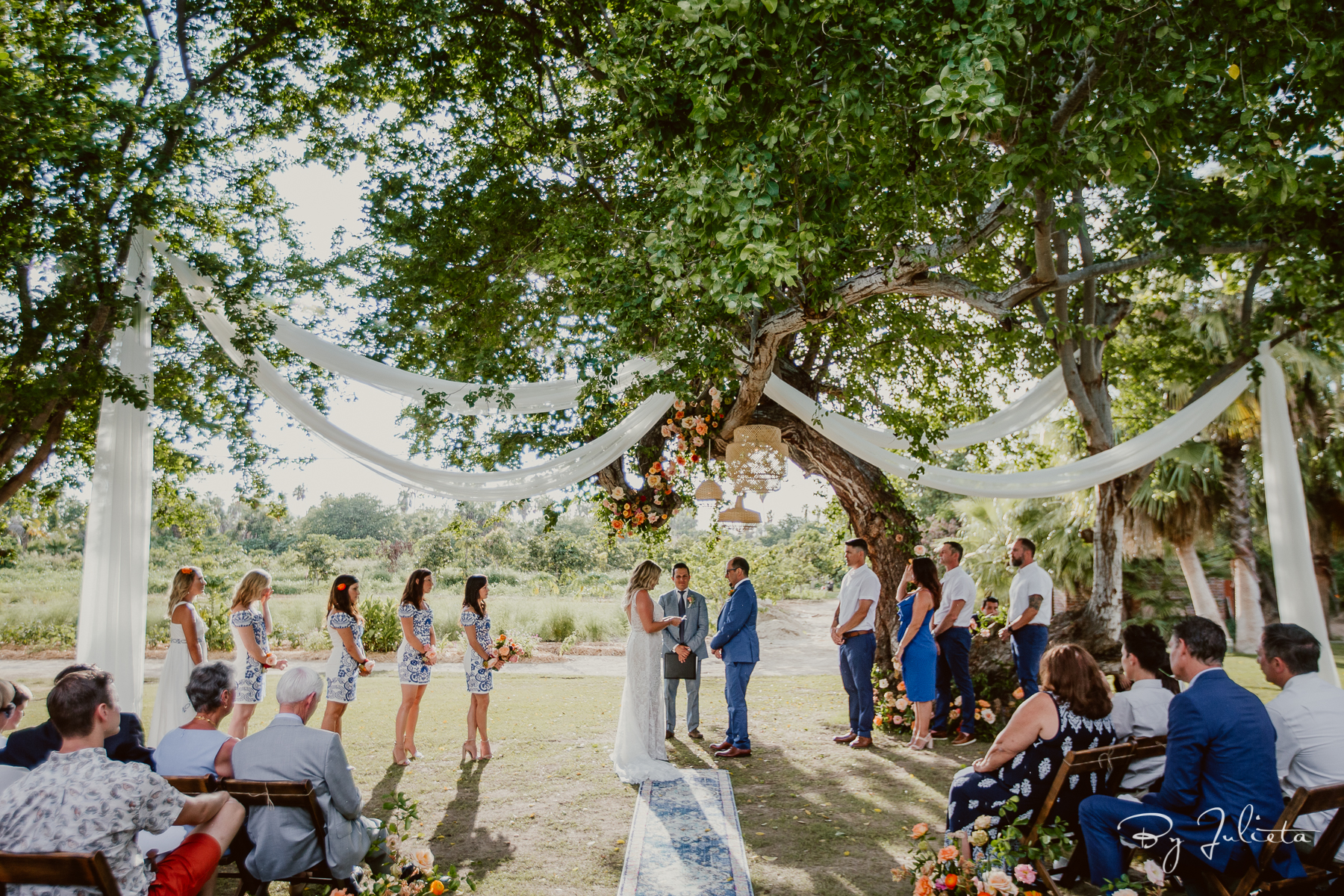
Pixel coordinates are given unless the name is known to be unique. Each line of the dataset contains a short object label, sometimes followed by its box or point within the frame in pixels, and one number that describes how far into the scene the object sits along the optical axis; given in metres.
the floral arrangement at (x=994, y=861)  3.46
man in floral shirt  2.60
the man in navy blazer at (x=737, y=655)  6.91
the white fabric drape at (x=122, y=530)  5.18
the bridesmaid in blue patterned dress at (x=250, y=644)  6.17
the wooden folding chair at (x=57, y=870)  2.46
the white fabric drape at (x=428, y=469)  5.82
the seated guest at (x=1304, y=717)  3.33
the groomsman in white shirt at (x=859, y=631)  7.18
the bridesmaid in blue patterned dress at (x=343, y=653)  6.16
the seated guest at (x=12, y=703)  3.91
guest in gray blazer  3.38
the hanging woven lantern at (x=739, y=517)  7.11
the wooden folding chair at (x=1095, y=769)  3.53
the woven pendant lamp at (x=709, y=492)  7.24
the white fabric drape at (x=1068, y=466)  6.57
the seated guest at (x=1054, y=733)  3.68
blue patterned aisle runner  4.22
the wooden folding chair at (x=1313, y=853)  2.93
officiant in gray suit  7.23
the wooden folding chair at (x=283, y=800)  3.28
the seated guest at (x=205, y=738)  3.42
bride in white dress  6.22
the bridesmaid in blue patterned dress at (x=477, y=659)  6.57
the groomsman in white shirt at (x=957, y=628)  7.40
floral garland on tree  7.58
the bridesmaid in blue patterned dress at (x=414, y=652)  6.38
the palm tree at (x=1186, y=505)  13.49
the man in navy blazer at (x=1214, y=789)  3.17
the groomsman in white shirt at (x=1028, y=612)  7.08
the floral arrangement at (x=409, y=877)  3.64
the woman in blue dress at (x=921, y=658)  7.10
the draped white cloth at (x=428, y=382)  5.90
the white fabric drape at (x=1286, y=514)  6.12
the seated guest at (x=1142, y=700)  3.94
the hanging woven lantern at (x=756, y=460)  7.18
